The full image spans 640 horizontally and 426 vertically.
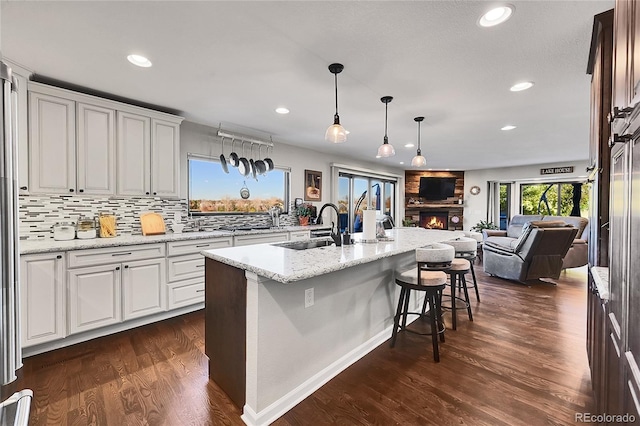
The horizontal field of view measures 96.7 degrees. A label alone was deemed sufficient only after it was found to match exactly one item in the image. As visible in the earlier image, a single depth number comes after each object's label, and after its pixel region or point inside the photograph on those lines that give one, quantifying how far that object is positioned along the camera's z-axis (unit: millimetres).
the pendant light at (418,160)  3475
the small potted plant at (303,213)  5133
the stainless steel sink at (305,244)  2439
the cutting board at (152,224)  3275
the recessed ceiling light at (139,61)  2131
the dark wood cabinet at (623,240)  752
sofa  5266
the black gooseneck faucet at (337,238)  2418
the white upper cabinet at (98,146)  2504
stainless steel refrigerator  762
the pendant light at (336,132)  2268
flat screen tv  8562
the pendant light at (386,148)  2902
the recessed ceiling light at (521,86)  2541
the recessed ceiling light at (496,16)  1584
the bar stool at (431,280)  2258
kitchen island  1623
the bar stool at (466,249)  3311
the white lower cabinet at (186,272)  3072
